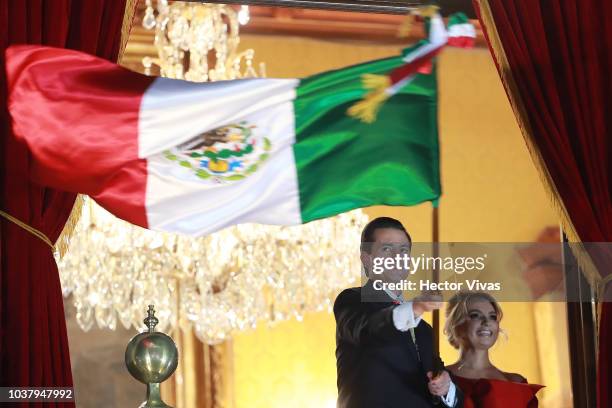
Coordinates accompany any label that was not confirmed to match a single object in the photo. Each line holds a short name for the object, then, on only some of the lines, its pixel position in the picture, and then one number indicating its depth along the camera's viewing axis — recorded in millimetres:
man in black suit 8414
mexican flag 7941
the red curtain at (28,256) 8180
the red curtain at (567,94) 9555
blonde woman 9008
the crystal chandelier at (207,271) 13078
